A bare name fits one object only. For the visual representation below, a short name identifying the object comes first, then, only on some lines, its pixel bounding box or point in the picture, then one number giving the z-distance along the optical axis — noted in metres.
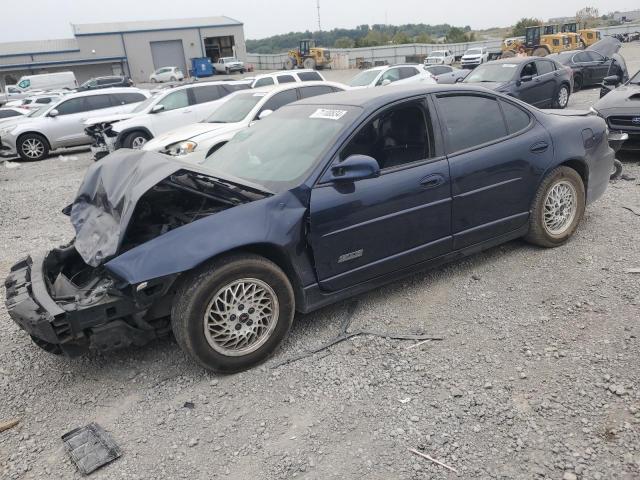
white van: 35.12
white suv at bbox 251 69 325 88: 16.41
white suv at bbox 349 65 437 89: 15.43
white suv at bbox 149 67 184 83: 47.88
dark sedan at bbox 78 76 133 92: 34.48
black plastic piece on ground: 2.65
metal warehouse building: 55.69
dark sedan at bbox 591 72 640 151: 7.48
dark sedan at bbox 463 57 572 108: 12.46
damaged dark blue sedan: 3.06
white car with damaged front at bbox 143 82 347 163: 8.55
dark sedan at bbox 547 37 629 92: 18.47
